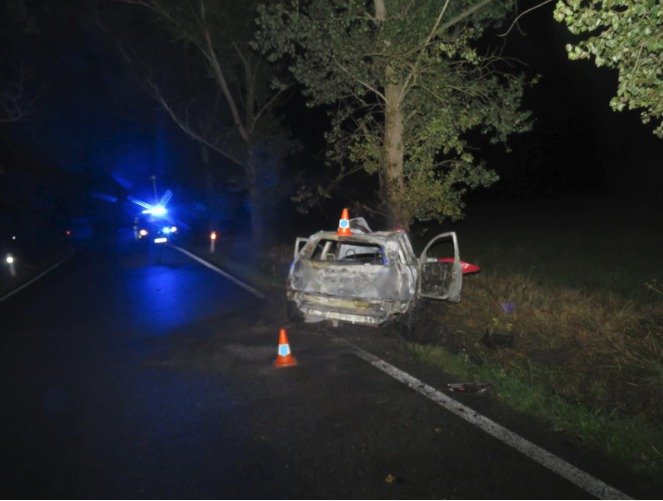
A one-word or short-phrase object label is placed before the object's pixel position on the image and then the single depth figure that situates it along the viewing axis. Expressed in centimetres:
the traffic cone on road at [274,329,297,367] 699
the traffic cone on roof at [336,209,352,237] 799
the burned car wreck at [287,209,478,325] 776
